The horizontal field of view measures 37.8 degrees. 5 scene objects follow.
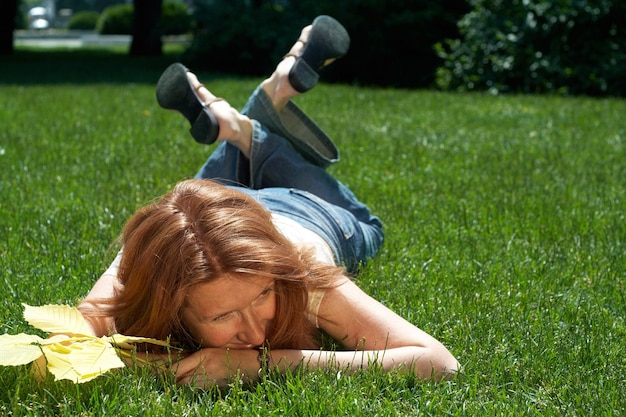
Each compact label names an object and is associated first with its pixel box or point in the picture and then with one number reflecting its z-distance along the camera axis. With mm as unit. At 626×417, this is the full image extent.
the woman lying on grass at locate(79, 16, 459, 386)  2611
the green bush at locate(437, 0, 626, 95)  11172
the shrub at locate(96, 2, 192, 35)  37672
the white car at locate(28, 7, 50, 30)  57344
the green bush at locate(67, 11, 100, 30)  52844
